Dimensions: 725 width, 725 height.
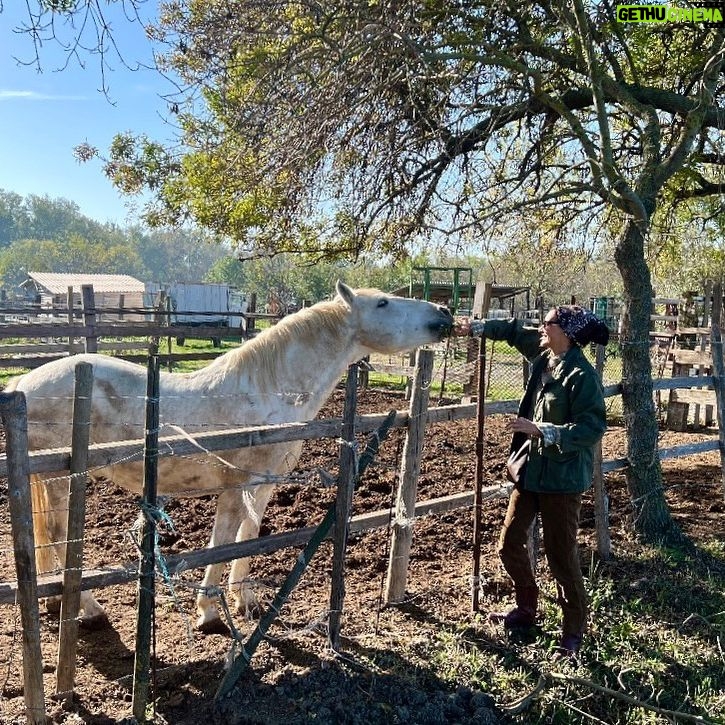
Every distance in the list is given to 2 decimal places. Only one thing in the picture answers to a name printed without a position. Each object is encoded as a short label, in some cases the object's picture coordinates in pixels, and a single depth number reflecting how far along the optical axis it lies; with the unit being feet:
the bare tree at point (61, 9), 9.06
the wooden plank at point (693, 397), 34.17
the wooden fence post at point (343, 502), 11.08
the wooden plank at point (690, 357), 36.88
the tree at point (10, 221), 435.94
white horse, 13.29
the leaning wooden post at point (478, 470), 14.00
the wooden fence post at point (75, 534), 8.79
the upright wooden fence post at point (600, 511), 17.28
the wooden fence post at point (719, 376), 19.90
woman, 11.76
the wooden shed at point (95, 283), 153.17
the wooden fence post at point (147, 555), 8.98
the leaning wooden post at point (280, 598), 10.30
